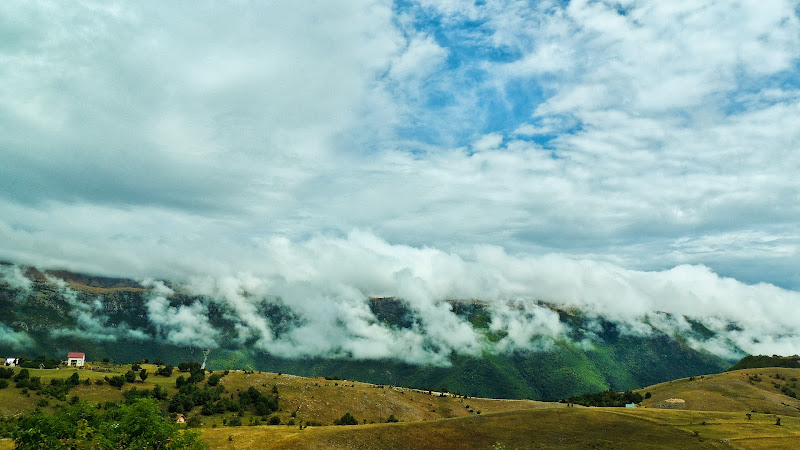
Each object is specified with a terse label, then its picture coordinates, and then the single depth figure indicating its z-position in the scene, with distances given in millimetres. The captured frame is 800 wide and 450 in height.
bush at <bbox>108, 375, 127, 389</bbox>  192125
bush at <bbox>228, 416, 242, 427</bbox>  154688
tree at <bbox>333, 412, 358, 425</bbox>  166375
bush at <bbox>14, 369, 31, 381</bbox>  177850
